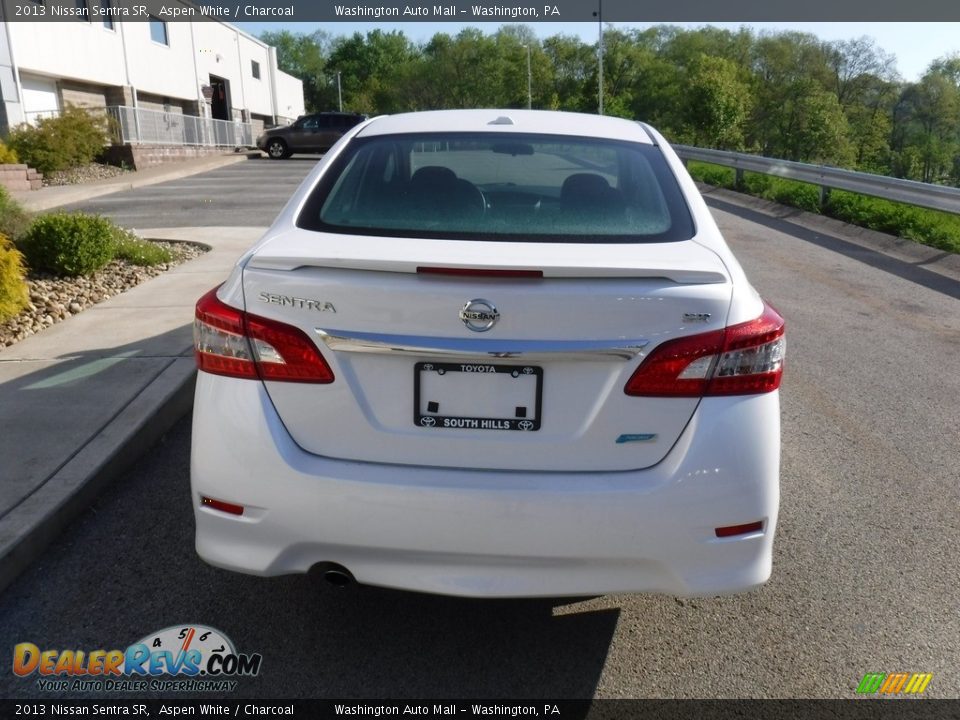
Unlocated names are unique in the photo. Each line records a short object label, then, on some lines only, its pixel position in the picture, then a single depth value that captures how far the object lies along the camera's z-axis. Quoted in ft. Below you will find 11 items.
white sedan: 7.89
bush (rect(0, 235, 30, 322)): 21.48
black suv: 111.04
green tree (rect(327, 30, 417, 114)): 382.83
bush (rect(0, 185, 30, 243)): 28.76
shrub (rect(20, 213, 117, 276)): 27.76
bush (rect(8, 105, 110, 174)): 69.10
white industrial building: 78.43
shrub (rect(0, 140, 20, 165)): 61.77
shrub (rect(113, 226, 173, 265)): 31.32
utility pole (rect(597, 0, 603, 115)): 118.68
